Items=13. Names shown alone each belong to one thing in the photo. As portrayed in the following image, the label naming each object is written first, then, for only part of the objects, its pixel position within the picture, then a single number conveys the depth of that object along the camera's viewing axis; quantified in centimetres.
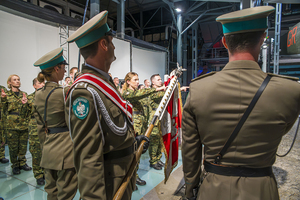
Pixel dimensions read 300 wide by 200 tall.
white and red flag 237
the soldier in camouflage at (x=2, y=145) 365
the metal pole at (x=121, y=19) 698
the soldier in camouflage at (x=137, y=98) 257
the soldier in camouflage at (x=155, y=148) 329
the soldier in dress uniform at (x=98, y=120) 91
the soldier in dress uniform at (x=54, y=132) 164
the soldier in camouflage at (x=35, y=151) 279
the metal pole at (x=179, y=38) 939
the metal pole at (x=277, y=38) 505
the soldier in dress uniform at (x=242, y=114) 87
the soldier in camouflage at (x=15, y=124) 327
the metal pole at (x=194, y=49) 1079
